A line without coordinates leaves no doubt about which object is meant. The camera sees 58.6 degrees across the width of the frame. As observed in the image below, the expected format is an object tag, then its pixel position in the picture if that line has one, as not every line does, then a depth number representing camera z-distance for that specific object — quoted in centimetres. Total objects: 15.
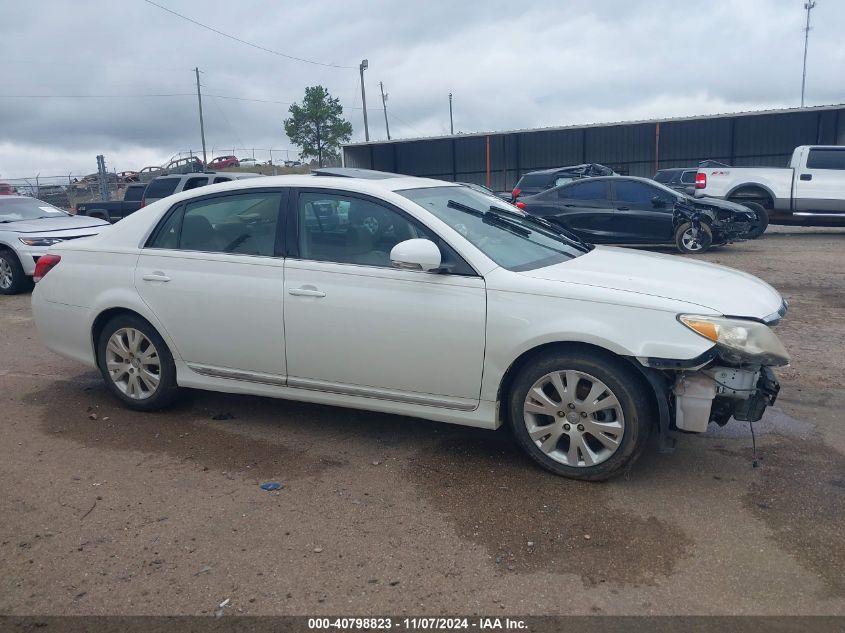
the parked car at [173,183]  1547
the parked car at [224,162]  4328
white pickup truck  1586
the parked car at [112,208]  1745
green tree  4775
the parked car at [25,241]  1112
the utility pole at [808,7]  5341
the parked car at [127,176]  3894
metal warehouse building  3091
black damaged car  1356
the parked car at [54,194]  3412
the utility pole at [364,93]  3847
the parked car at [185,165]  3681
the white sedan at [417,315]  391
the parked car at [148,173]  3838
